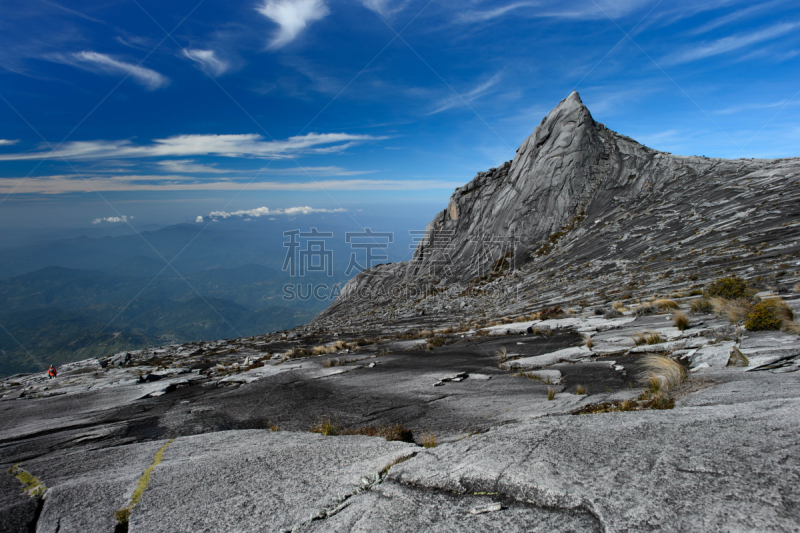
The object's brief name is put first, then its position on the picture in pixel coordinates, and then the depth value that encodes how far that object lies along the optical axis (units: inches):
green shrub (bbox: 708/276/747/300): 573.7
